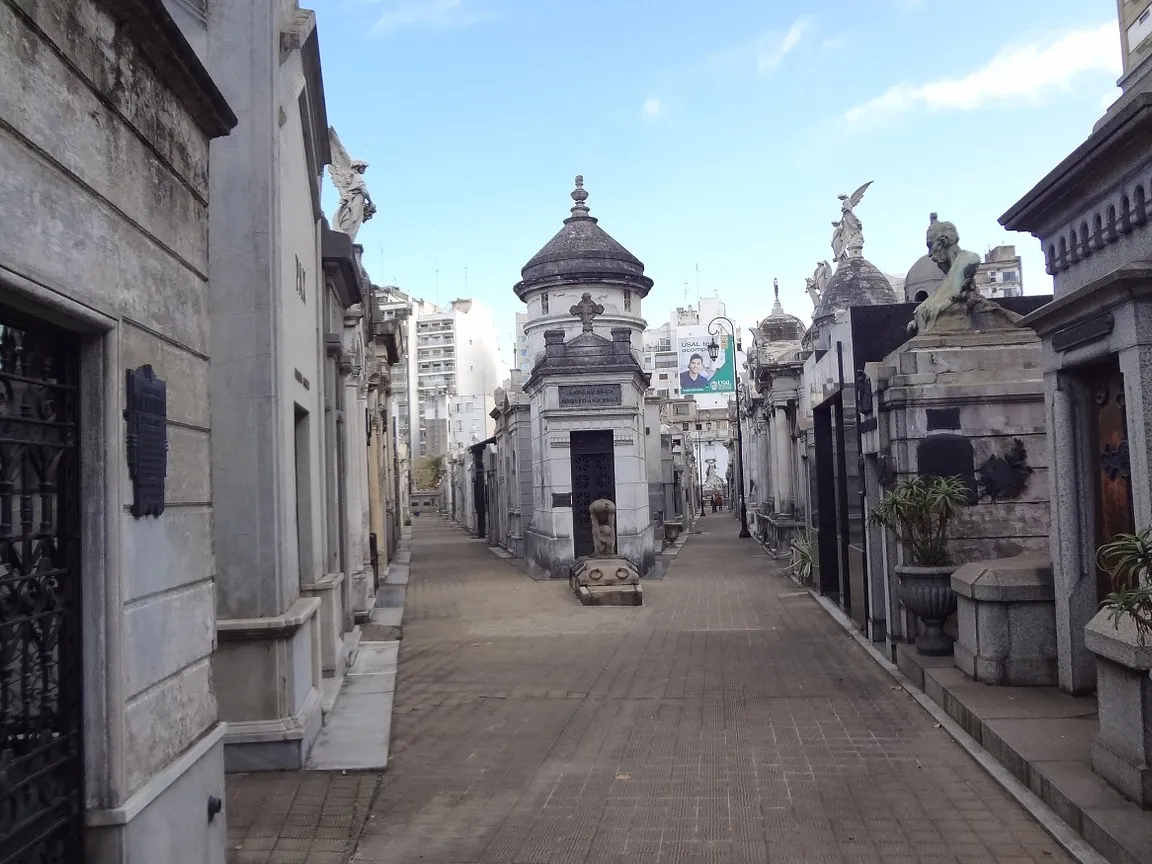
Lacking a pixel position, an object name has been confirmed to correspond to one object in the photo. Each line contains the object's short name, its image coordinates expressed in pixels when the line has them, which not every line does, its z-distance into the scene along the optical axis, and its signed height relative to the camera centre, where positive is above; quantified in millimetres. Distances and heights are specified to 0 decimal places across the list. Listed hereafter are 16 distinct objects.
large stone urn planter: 8703 -1137
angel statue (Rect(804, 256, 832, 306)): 27328 +4947
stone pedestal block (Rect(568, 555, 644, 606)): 15562 -1643
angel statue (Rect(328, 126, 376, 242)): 14859 +4259
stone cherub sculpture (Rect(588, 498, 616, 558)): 17484 -847
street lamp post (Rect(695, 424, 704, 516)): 65412 +1044
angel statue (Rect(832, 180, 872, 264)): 22625 +5223
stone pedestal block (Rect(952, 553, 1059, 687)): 7480 -1178
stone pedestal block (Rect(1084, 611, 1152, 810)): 4789 -1188
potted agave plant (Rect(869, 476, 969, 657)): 8727 -715
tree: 84125 +584
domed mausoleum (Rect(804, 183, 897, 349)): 21828 +3966
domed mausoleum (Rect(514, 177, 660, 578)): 19656 +586
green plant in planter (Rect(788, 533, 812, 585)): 16719 -1519
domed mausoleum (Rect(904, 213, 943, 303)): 14688 +2678
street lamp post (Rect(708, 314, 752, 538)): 32112 +151
